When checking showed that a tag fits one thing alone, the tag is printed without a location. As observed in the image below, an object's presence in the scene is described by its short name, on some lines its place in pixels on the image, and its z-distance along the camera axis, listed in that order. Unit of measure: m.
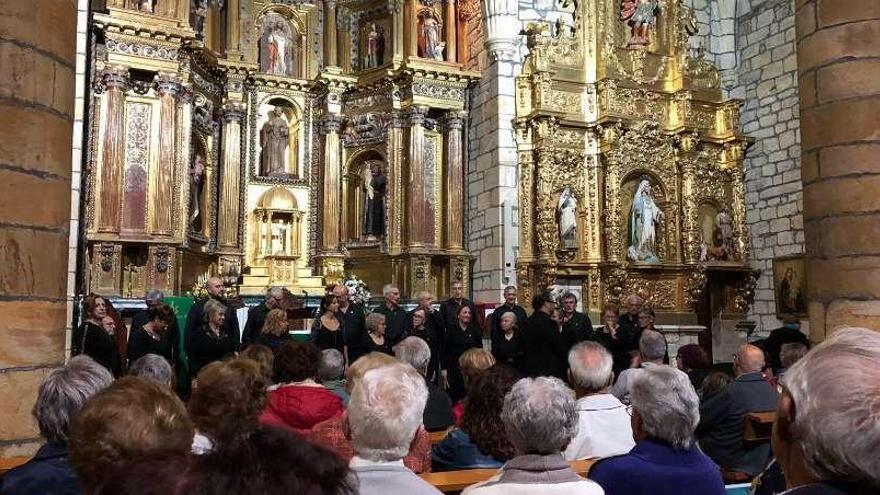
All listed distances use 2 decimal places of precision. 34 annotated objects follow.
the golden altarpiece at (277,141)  10.52
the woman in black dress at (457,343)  8.59
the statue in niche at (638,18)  13.24
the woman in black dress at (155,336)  6.96
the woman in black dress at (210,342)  6.88
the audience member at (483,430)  3.26
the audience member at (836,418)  1.38
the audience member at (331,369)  4.79
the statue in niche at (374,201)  13.21
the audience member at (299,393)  3.89
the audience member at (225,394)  3.30
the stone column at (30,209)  3.60
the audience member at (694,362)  5.91
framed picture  12.18
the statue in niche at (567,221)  11.98
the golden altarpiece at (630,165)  12.08
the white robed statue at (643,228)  12.54
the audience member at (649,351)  5.44
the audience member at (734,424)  4.43
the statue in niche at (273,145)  13.51
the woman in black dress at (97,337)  6.49
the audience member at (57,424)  2.39
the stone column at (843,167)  4.70
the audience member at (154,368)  4.25
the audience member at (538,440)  2.52
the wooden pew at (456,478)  2.89
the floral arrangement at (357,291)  11.13
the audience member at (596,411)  3.87
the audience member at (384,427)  2.36
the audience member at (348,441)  3.46
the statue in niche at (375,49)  13.60
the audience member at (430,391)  4.68
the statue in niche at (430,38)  12.99
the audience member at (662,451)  2.74
